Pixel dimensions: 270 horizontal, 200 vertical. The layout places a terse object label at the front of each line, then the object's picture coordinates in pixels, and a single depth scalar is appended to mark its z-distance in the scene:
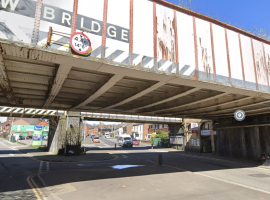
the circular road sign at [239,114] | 17.39
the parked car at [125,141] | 39.79
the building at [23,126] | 81.56
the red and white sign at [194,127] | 29.56
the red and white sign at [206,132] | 27.96
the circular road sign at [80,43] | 6.96
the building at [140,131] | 66.48
